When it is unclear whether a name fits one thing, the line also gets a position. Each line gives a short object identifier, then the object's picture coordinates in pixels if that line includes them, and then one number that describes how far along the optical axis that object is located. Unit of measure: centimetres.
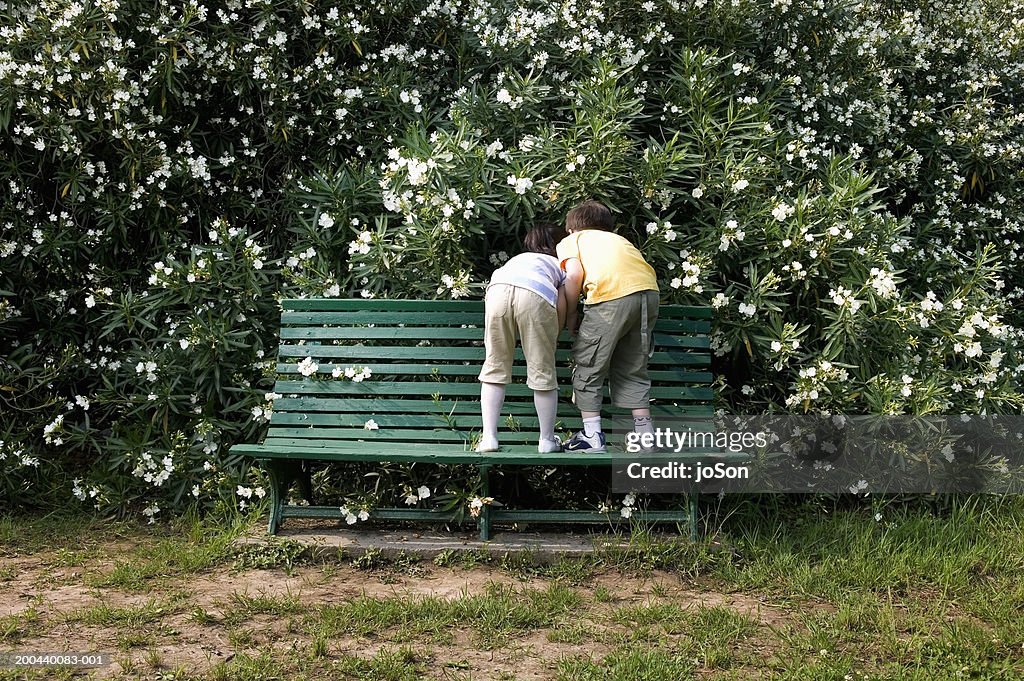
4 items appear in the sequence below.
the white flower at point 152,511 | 484
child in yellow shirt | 433
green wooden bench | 446
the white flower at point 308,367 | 457
